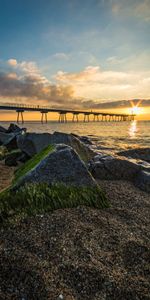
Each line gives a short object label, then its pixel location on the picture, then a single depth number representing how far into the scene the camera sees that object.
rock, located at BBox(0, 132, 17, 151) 10.78
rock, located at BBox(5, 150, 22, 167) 7.81
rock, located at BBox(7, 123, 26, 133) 16.10
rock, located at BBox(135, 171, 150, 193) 4.69
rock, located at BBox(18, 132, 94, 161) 6.81
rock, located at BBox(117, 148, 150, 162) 9.35
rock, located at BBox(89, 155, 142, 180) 5.07
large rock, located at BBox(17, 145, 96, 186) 3.86
